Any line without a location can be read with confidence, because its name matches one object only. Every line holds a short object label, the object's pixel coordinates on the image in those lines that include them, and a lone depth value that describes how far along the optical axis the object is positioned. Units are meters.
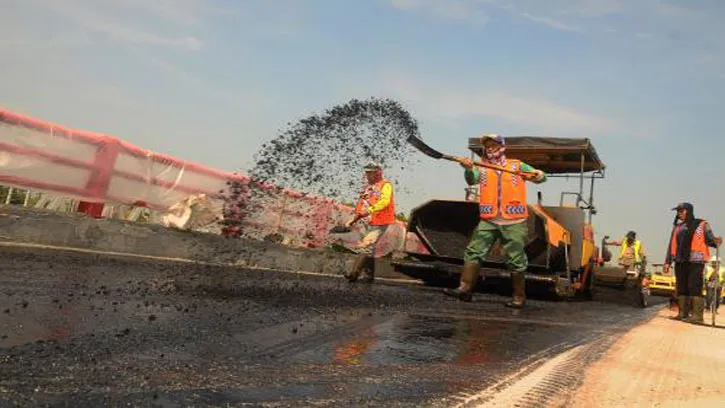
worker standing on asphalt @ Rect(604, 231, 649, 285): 14.43
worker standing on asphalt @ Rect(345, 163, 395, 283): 8.36
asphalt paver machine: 8.21
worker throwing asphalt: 6.72
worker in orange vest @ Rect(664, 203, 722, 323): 8.16
